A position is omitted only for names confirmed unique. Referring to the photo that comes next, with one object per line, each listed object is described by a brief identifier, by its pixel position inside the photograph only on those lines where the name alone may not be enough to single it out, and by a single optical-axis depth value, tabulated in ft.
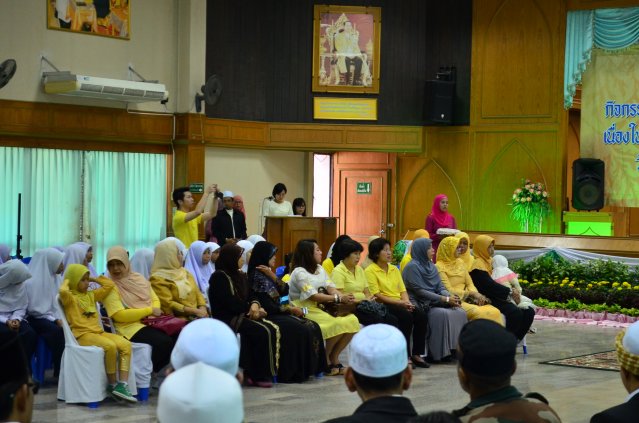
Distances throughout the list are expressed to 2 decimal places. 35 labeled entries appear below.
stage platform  44.88
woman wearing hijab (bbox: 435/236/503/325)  31.17
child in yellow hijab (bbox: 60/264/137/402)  23.06
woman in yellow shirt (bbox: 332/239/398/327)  28.66
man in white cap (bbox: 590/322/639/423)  10.21
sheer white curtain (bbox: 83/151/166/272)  45.19
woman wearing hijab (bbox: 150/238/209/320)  25.84
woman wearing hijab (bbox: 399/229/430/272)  31.75
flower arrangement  50.34
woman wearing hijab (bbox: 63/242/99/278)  26.17
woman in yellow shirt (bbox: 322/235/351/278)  30.63
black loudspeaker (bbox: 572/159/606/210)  49.03
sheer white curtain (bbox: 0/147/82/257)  42.14
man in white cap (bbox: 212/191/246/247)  40.24
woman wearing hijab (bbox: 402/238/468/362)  30.17
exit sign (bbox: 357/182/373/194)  55.36
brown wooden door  55.06
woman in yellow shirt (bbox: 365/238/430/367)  29.43
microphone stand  37.83
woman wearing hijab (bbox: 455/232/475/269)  31.81
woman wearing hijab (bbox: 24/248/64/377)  24.93
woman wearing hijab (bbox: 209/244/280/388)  25.71
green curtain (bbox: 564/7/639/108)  48.60
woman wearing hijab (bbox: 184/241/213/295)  28.86
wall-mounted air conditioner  41.98
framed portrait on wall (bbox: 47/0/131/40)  43.29
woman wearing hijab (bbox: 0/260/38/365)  24.09
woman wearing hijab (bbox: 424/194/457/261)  42.86
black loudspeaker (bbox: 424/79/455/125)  51.90
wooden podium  42.09
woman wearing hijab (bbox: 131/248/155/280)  27.73
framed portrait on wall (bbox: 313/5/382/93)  52.29
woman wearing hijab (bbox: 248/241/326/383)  26.43
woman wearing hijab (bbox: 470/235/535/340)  31.14
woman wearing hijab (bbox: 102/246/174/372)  24.04
